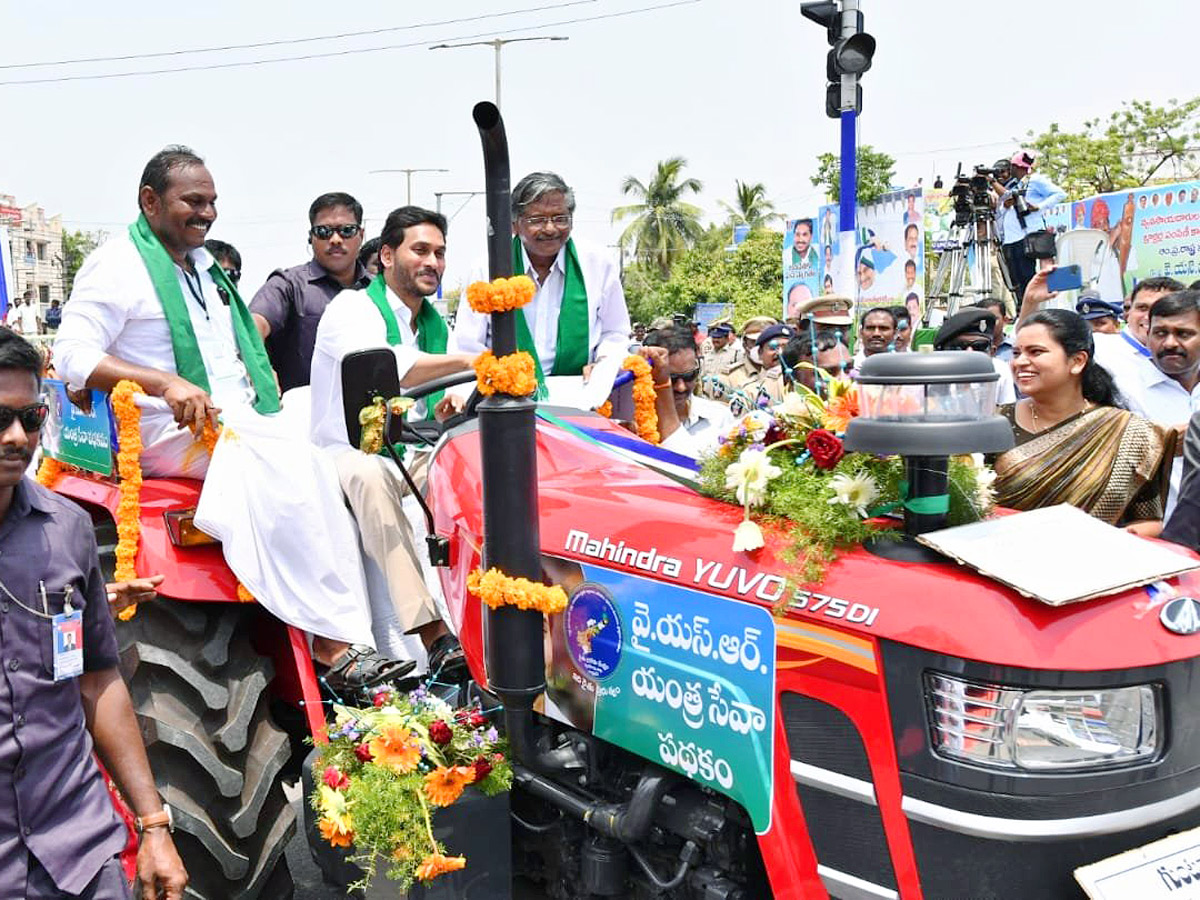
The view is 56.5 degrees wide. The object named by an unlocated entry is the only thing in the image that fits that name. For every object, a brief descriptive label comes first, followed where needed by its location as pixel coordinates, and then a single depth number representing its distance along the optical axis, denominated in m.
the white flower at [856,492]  2.24
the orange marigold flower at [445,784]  2.73
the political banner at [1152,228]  15.21
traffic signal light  7.76
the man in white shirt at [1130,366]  4.63
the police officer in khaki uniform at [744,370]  8.08
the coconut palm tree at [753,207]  57.19
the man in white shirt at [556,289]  3.88
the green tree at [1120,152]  37.91
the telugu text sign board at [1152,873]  1.95
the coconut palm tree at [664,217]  58.31
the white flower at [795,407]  2.56
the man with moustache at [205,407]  3.32
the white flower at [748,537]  2.24
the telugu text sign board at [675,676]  2.22
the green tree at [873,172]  42.38
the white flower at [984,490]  2.37
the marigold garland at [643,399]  3.96
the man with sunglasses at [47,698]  1.99
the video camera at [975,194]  9.27
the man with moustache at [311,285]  5.50
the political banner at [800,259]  22.78
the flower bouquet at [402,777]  2.71
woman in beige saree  3.01
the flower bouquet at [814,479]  2.23
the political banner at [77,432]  3.54
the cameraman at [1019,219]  9.62
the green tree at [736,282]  36.34
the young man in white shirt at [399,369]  3.60
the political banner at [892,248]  19.73
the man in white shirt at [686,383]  5.67
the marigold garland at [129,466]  3.22
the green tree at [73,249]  59.88
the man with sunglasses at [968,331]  4.64
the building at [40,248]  65.06
